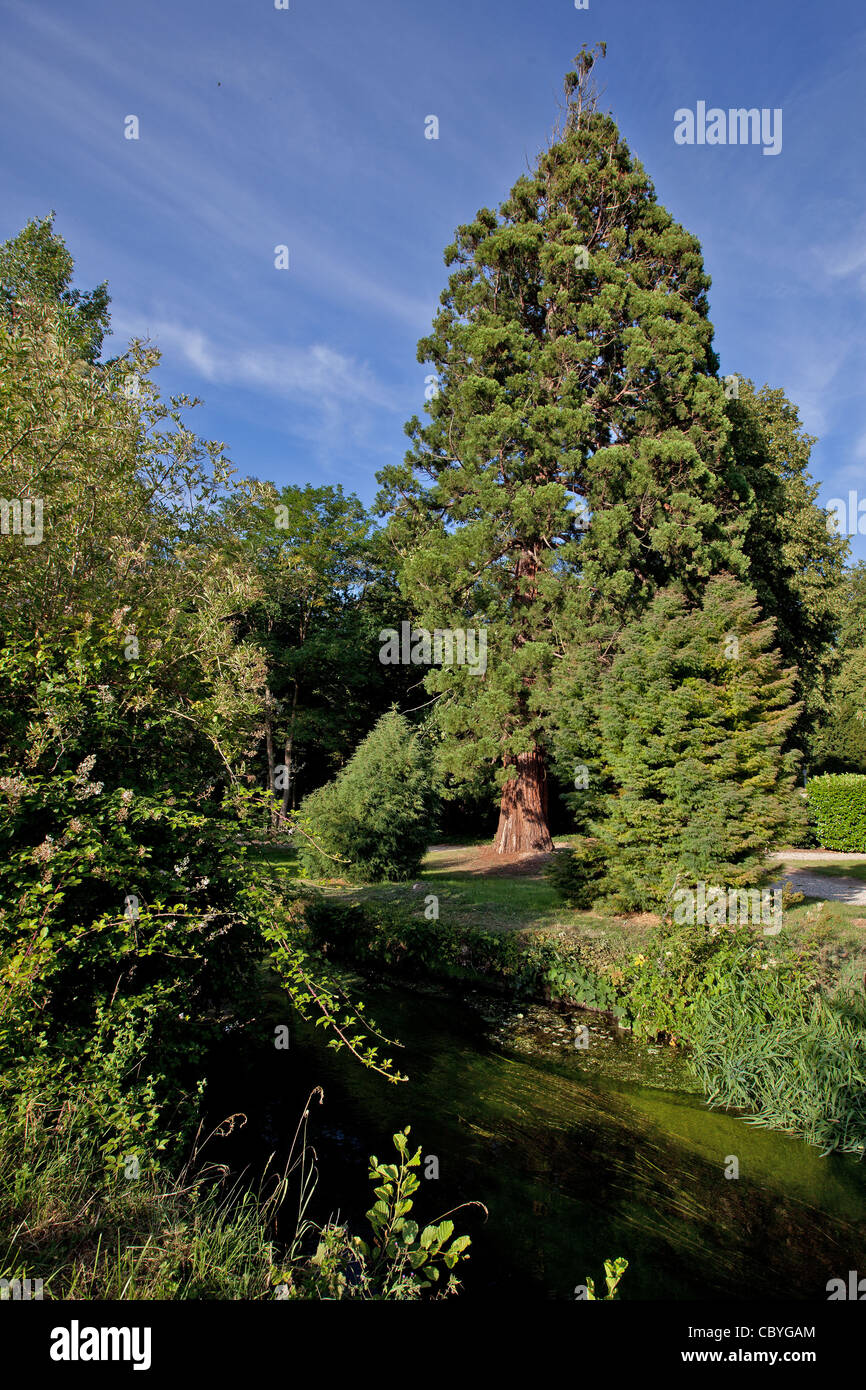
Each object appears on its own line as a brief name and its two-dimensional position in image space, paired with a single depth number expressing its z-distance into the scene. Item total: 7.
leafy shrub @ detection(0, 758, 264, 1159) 3.49
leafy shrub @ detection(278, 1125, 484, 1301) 2.64
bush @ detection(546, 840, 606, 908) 10.94
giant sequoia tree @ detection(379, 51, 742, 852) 16.02
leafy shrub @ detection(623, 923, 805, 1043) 7.36
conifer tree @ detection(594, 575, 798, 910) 9.34
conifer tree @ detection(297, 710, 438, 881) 14.30
